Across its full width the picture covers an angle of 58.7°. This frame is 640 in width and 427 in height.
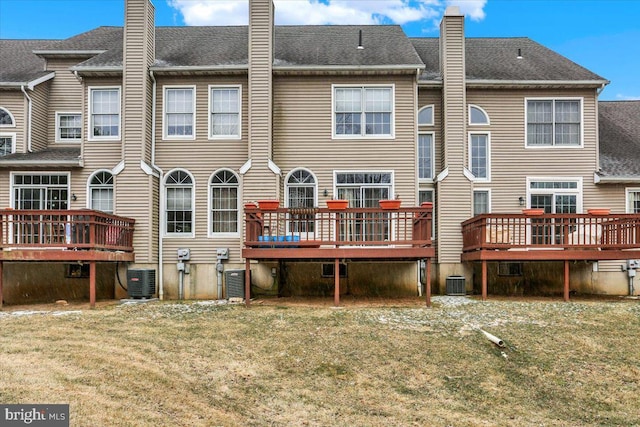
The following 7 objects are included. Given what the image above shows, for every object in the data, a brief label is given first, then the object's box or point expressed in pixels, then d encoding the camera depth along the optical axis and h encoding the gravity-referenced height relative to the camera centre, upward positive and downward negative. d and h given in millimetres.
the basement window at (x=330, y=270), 15992 -1396
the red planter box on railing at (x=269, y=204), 13867 +413
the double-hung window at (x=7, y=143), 17703 +2477
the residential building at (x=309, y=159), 15867 +1791
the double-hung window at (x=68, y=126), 18609 +3147
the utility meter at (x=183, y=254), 15855 -915
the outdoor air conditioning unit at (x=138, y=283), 15266 -1650
